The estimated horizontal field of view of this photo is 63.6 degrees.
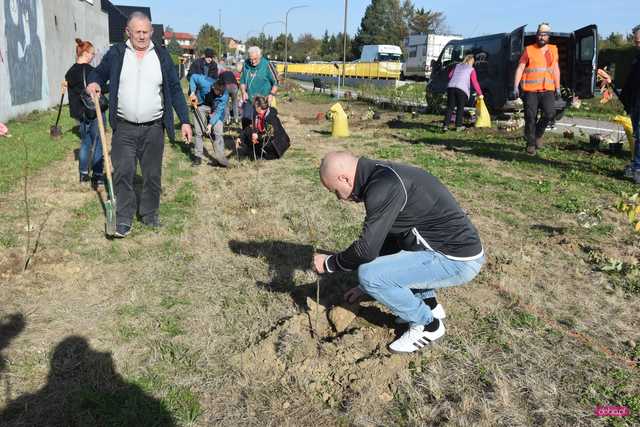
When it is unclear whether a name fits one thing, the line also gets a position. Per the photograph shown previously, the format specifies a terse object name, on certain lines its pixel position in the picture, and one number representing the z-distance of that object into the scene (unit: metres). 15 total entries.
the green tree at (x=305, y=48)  84.00
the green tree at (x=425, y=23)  77.19
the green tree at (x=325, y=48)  85.44
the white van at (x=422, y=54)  32.62
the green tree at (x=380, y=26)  78.43
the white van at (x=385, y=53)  43.66
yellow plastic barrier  31.89
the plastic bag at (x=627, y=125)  7.63
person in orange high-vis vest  8.00
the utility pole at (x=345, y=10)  29.12
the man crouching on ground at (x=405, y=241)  2.58
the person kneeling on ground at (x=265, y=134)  8.05
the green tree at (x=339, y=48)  78.47
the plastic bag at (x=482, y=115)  11.91
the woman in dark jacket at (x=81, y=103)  6.19
